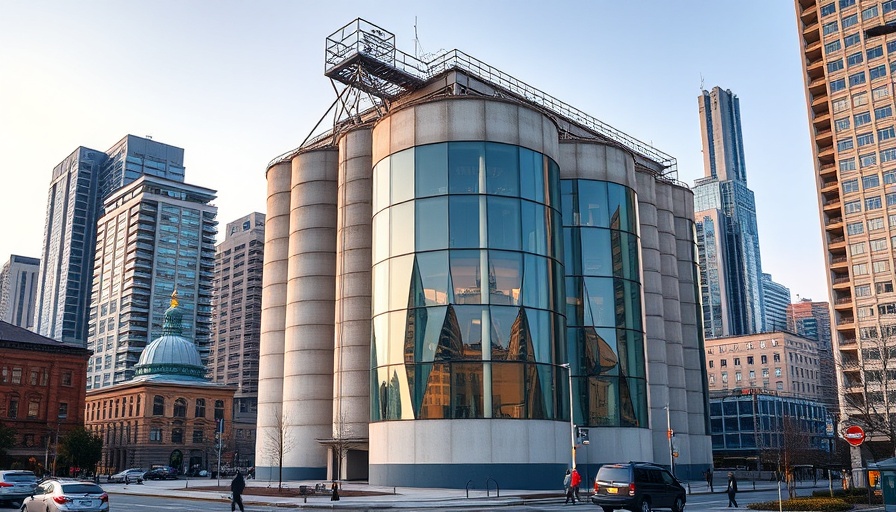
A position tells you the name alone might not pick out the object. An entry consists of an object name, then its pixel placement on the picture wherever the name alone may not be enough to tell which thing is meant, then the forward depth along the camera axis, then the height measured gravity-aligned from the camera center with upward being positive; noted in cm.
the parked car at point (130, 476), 7468 -277
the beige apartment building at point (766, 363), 17462 +1687
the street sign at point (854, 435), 2753 +16
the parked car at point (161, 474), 8769 -290
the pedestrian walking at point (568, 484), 4069 -212
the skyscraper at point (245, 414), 16250 +729
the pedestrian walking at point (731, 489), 3759 -220
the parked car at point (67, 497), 2603 -159
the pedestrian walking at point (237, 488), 3241 -167
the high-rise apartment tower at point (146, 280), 18962 +3944
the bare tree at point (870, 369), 8844 +788
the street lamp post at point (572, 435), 4850 +45
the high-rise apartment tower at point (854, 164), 10275 +3561
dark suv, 3028 -172
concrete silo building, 5100 +1082
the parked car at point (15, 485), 3509 -159
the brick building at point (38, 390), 10738 +776
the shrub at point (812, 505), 3278 -262
